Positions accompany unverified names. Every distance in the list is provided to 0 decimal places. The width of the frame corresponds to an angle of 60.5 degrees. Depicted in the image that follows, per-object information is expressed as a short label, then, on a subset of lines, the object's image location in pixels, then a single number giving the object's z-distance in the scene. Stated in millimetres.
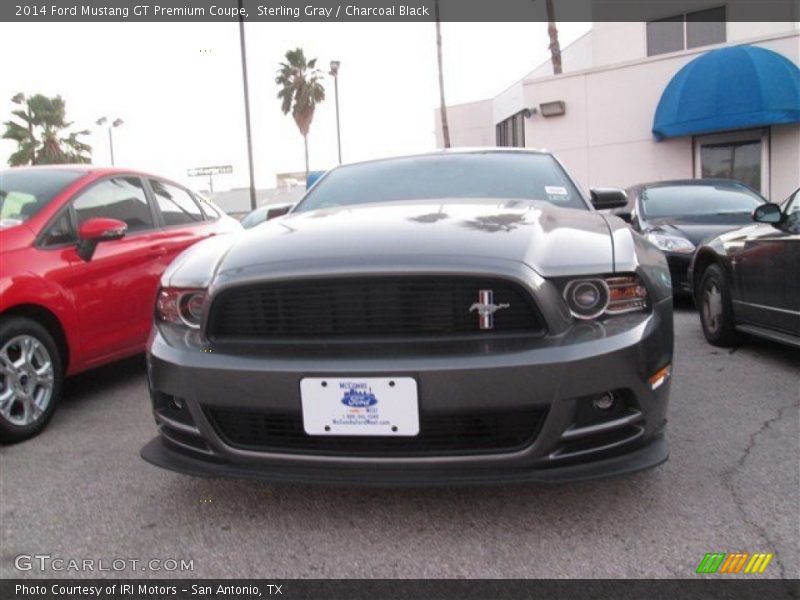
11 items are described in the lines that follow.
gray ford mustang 2051
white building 13758
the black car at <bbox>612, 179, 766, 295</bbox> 6441
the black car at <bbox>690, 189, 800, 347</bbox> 4051
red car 3379
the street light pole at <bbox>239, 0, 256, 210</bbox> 16016
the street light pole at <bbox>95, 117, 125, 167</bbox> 34406
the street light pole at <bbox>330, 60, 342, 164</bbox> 26219
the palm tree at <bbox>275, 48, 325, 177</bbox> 37188
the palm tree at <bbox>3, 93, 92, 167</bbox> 30703
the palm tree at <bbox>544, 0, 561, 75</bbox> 18484
